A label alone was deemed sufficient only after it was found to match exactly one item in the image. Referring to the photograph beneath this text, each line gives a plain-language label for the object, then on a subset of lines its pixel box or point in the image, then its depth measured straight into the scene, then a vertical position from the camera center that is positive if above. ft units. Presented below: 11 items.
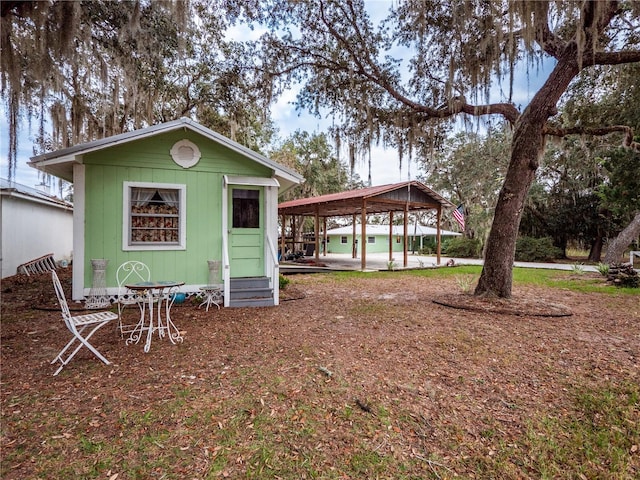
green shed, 18.78 +2.41
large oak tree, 18.35 +11.61
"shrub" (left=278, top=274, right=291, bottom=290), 26.68 -3.28
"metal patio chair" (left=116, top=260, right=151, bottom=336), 19.35 -2.06
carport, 41.37 +5.54
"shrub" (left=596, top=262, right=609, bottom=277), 32.48 -2.78
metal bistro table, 12.89 -3.89
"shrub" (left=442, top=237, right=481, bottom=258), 67.73 -1.21
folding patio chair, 10.70 -2.68
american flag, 51.97 +4.19
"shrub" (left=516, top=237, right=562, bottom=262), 57.47 -1.40
